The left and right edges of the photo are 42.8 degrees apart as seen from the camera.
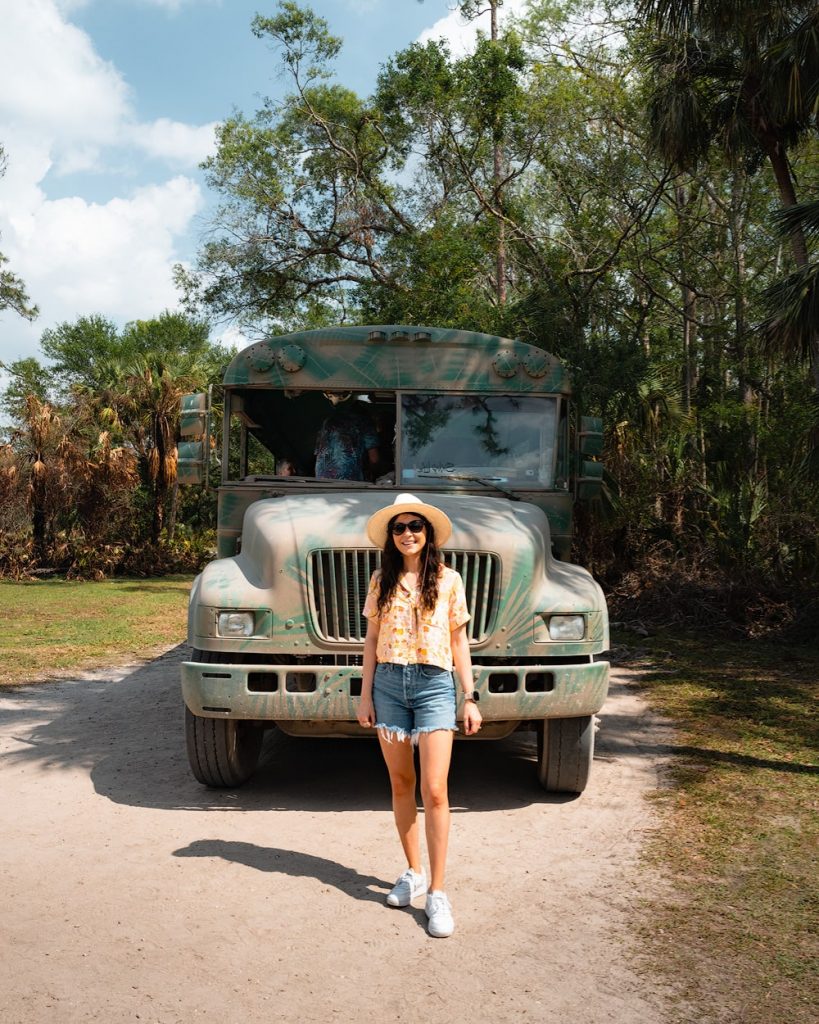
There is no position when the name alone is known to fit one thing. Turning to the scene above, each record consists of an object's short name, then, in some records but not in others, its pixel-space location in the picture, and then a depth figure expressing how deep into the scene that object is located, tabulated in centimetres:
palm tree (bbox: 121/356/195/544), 2958
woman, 418
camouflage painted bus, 543
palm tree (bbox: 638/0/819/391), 1281
